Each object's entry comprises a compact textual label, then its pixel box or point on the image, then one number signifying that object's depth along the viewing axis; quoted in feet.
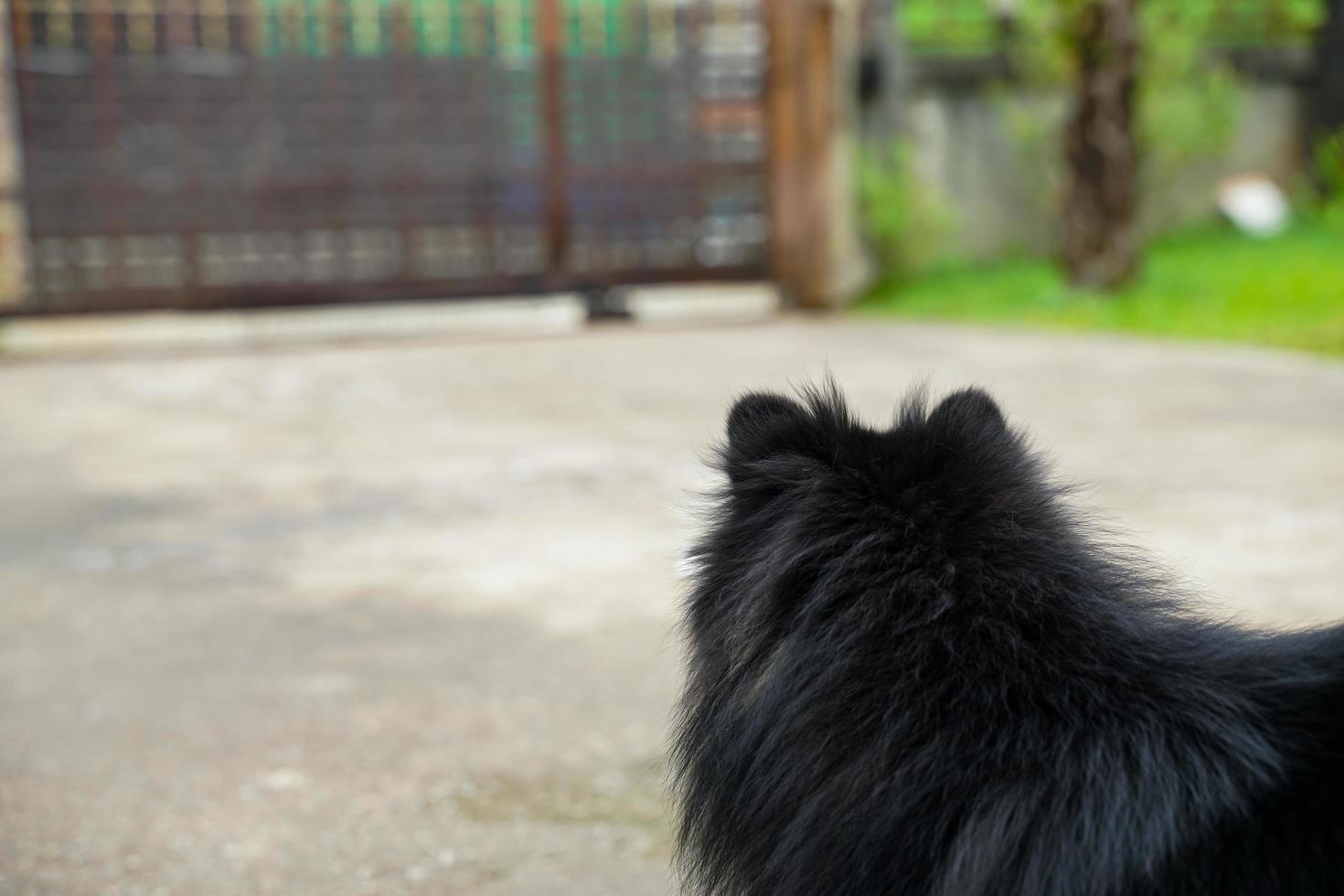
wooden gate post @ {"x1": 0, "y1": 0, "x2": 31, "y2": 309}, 28.45
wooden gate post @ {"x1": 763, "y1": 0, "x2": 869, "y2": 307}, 30.42
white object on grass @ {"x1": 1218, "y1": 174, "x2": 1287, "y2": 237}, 38.86
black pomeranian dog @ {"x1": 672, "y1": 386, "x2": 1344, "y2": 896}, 4.21
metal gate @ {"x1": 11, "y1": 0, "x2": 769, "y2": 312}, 28.89
